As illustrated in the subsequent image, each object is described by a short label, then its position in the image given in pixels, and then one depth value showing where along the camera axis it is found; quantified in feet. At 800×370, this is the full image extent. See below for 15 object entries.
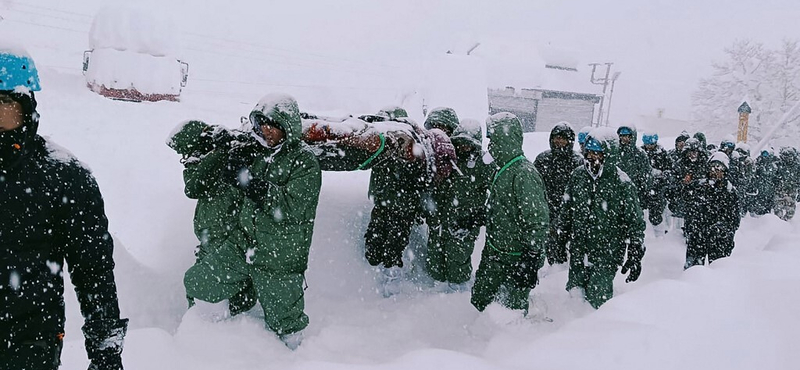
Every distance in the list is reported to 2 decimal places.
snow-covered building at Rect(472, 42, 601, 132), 96.84
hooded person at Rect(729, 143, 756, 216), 33.47
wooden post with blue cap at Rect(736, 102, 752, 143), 84.53
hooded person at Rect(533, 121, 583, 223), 20.86
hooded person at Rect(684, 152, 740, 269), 18.99
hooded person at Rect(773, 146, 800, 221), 42.88
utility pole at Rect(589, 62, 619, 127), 118.42
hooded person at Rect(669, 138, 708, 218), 26.71
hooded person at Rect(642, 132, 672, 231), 27.25
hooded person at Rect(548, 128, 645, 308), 15.34
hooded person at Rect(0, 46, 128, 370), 6.12
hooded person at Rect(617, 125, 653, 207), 23.35
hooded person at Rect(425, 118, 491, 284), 17.24
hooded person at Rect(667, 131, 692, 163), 32.99
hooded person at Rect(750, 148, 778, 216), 39.99
